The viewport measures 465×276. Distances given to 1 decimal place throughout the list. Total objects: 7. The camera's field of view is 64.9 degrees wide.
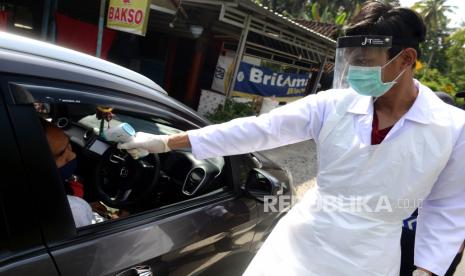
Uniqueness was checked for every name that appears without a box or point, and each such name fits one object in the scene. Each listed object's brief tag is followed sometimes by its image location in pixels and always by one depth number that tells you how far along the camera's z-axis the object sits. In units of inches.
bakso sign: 187.5
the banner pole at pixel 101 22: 197.0
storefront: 249.0
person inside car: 61.1
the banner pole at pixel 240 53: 301.5
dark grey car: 44.7
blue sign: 355.3
